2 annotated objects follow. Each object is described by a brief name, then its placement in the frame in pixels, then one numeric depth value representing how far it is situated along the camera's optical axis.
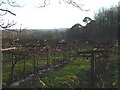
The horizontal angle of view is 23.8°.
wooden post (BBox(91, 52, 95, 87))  8.89
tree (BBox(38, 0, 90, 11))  4.53
